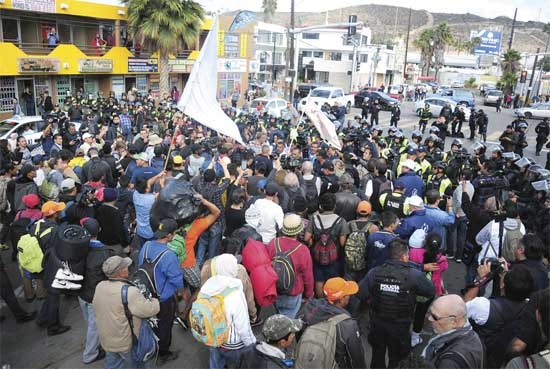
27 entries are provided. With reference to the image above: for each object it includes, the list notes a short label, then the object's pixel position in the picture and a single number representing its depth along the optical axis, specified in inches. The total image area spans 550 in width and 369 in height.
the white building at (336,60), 2097.7
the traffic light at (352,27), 874.4
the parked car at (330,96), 1128.2
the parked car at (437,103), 1076.5
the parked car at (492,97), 1557.8
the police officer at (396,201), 235.0
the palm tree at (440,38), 2608.3
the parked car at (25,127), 510.2
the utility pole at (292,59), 992.6
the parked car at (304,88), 1451.8
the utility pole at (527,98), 1529.8
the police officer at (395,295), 155.1
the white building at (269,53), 1840.6
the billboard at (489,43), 1849.2
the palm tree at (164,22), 926.4
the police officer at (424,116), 829.2
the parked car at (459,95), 1278.1
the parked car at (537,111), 1161.4
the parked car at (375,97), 1256.2
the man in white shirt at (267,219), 210.8
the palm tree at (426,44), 2571.4
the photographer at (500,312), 143.4
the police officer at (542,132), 667.3
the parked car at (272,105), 867.4
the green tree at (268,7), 4001.0
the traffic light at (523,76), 1466.0
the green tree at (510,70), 1942.7
